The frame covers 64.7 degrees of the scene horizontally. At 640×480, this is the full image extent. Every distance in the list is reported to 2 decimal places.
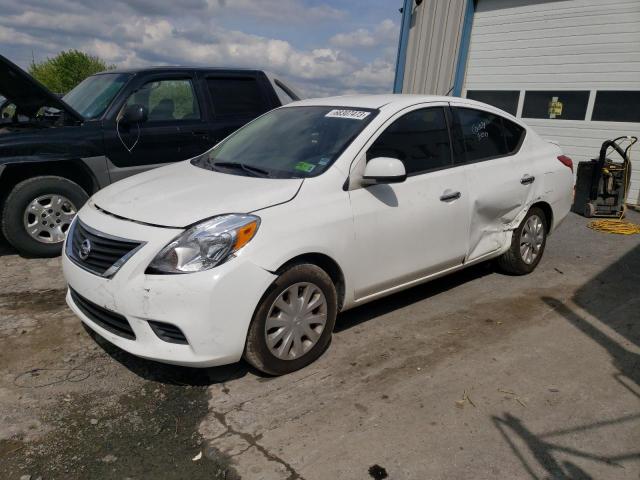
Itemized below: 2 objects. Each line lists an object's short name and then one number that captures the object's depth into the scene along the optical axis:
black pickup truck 4.84
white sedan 2.68
